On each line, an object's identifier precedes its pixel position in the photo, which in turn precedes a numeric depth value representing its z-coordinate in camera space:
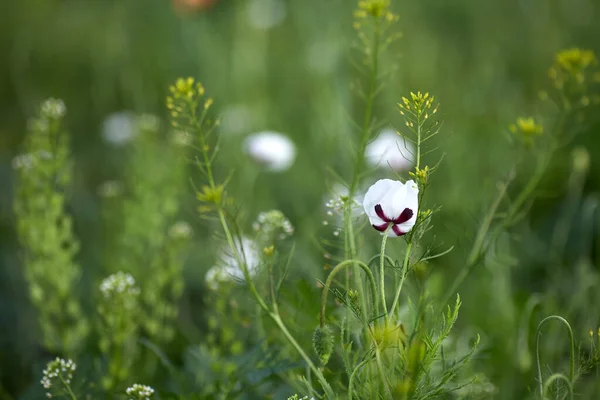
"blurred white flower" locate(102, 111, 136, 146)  2.85
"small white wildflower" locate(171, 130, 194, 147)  1.61
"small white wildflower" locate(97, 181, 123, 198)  2.02
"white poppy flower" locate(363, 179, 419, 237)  1.53
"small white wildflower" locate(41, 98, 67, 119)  1.84
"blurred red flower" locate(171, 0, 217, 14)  3.11
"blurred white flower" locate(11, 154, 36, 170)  1.85
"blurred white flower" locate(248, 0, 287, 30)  3.73
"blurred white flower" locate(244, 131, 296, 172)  2.22
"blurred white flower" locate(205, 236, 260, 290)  1.75
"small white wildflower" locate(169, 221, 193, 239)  1.89
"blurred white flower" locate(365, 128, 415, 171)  2.07
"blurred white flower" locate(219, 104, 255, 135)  3.16
